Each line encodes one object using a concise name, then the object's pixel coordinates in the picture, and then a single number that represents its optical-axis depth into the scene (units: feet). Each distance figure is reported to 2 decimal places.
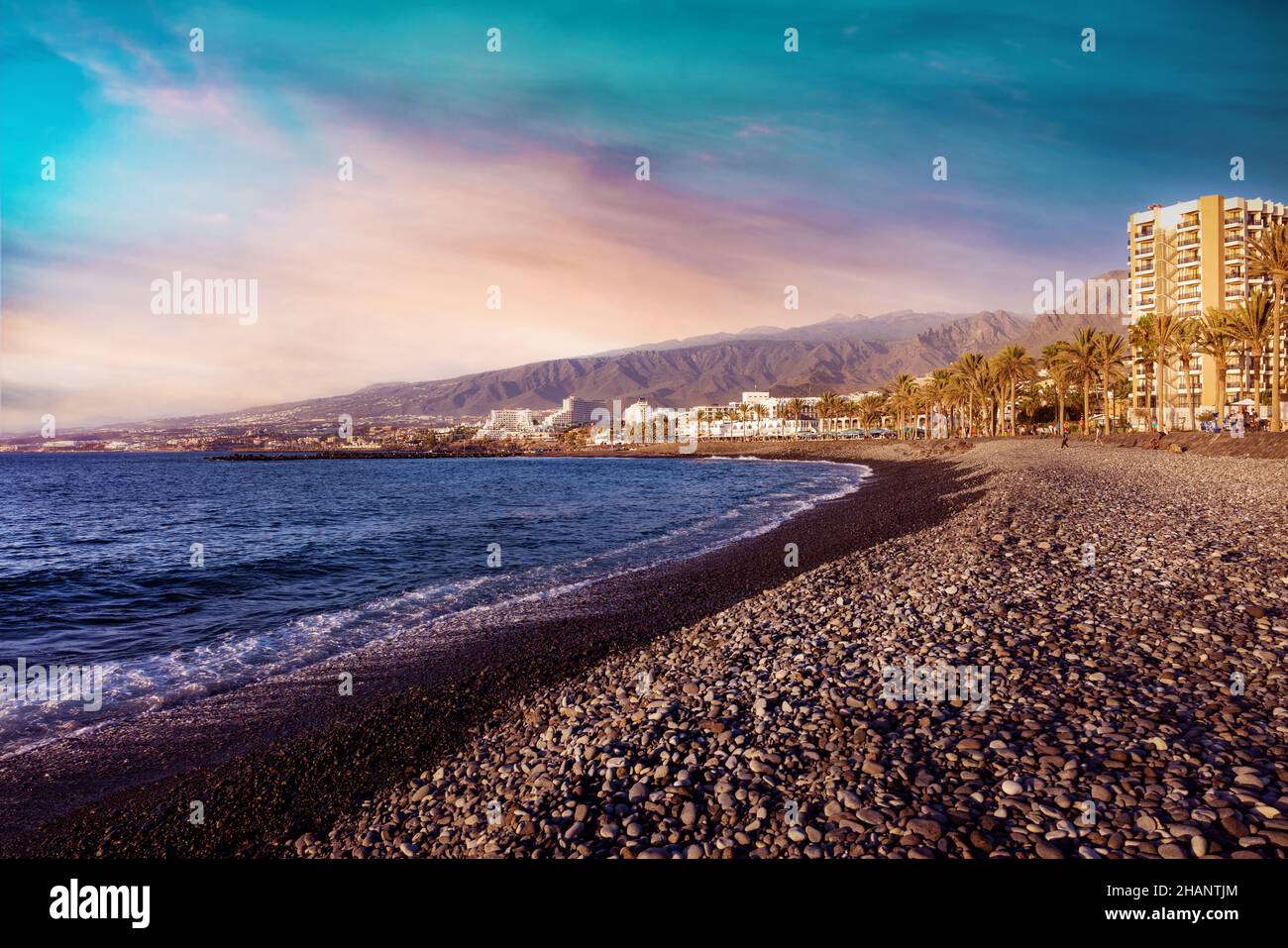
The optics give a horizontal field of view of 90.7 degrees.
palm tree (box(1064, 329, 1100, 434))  261.44
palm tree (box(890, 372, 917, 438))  467.52
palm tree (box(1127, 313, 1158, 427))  248.83
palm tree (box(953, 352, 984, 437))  344.90
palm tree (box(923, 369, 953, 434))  401.23
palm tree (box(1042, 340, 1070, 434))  283.59
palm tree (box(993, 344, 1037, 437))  320.91
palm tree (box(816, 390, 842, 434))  650.43
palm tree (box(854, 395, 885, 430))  617.66
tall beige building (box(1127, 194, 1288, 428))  395.55
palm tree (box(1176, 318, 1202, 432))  234.54
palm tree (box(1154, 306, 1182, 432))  229.04
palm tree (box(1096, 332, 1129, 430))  253.65
